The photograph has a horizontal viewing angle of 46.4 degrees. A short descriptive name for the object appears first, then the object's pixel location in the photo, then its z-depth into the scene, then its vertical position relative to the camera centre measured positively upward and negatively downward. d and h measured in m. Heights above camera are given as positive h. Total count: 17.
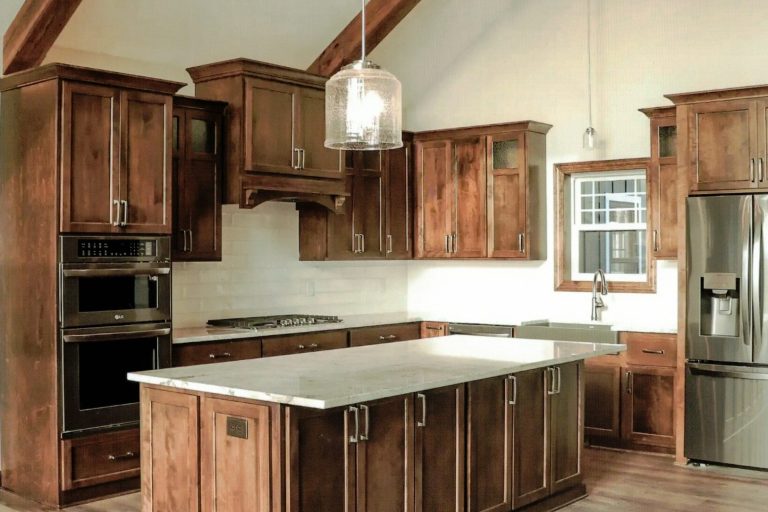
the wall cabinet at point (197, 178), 5.96 +0.56
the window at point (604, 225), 7.09 +0.27
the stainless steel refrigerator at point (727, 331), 5.81 -0.48
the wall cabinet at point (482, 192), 7.33 +0.57
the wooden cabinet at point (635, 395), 6.37 -0.99
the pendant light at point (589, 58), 7.32 +1.65
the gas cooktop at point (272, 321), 6.32 -0.45
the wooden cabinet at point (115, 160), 5.13 +0.59
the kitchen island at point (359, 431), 3.47 -0.75
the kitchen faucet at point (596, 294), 7.09 -0.28
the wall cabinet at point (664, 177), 6.59 +0.60
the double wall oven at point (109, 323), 5.11 -0.37
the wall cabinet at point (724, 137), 5.83 +0.80
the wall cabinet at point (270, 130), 6.13 +0.92
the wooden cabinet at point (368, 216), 7.22 +0.36
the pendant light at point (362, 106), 3.71 +0.64
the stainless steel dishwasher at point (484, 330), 7.10 -0.57
